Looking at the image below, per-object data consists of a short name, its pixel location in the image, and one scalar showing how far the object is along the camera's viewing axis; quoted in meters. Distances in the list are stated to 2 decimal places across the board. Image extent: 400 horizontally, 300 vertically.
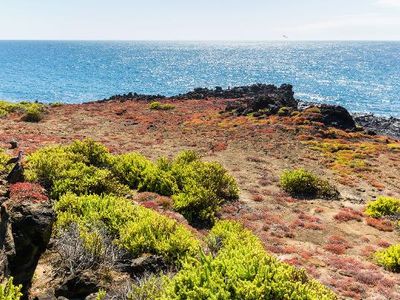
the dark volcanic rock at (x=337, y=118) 51.88
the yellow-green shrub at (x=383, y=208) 23.41
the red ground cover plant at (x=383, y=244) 18.97
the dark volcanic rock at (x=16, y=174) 16.57
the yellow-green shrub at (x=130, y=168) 23.84
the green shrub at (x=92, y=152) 24.53
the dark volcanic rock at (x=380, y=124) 63.56
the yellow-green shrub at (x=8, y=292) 7.67
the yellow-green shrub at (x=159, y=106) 63.44
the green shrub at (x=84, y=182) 18.45
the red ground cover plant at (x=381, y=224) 21.24
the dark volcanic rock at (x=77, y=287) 10.33
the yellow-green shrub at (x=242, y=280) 8.95
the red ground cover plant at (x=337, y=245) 18.18
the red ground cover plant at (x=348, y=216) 22.34
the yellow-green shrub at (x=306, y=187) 26.80
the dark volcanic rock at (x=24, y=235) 10.13
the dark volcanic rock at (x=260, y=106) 56.44
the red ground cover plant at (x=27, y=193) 12.32
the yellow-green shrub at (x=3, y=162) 19.45
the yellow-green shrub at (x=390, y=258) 16.48
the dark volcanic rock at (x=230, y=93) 78.40
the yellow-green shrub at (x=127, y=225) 13.27
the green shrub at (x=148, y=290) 9.79
